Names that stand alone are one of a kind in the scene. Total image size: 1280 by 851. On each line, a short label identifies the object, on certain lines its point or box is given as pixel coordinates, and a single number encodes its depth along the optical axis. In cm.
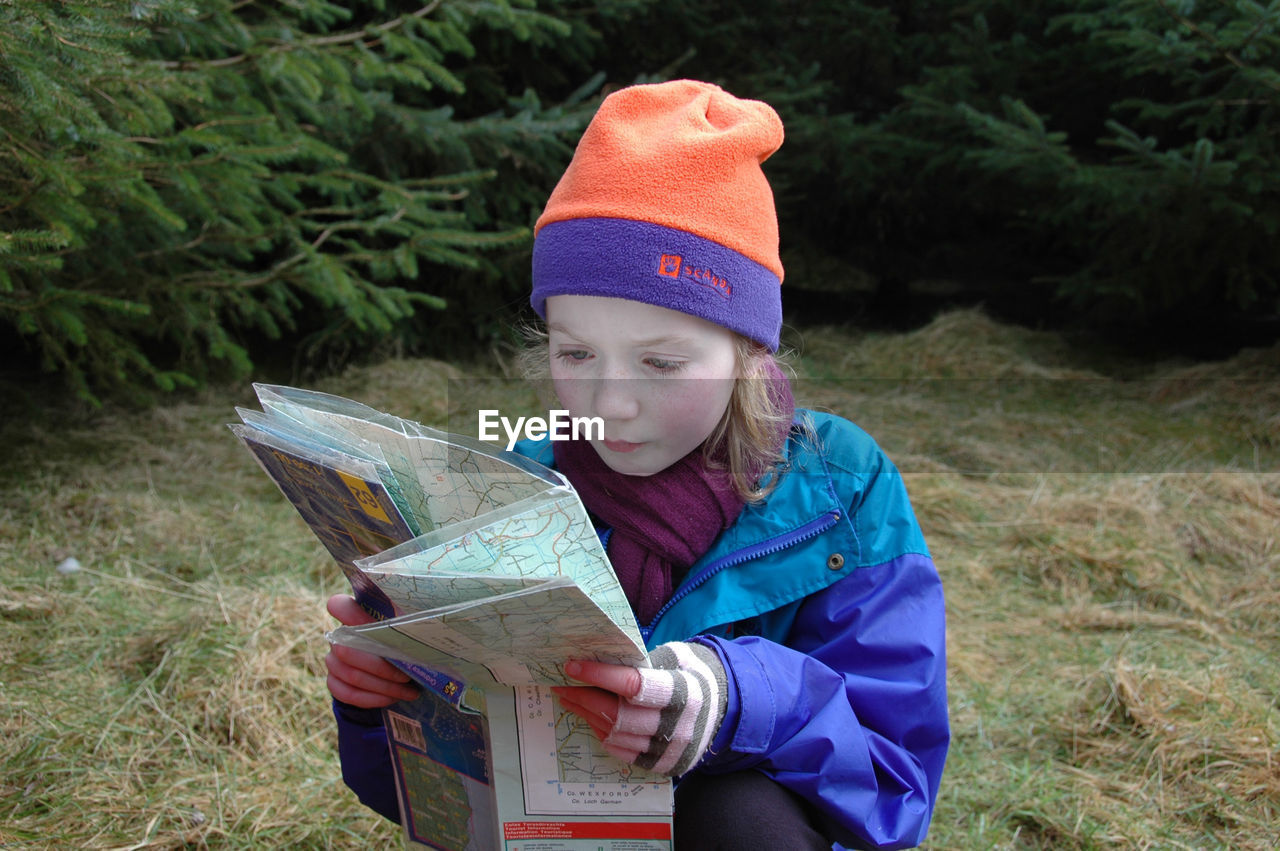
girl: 111
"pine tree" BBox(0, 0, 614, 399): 218
